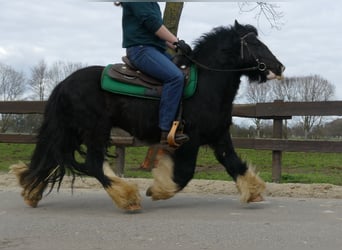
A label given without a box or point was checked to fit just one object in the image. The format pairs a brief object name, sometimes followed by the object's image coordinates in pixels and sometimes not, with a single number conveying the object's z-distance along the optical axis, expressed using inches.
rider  211.0
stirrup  209.5
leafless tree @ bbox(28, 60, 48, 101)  1432.1
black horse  214.7
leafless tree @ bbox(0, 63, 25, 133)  1525.6
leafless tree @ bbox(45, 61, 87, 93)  1446.4
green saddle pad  215.2
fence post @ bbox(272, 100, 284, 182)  336.8
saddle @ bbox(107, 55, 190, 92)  216.1
